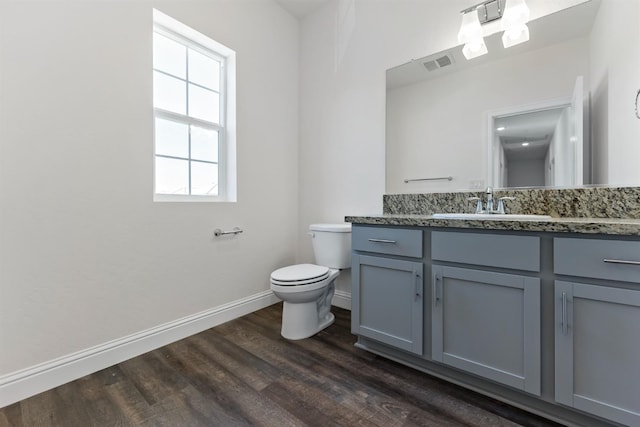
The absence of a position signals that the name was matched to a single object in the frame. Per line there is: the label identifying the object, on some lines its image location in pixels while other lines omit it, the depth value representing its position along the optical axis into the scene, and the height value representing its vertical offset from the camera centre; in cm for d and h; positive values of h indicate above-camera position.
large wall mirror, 141 +64
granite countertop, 98 -4
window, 196 +74
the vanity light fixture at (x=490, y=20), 165 +117
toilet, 187 -47
